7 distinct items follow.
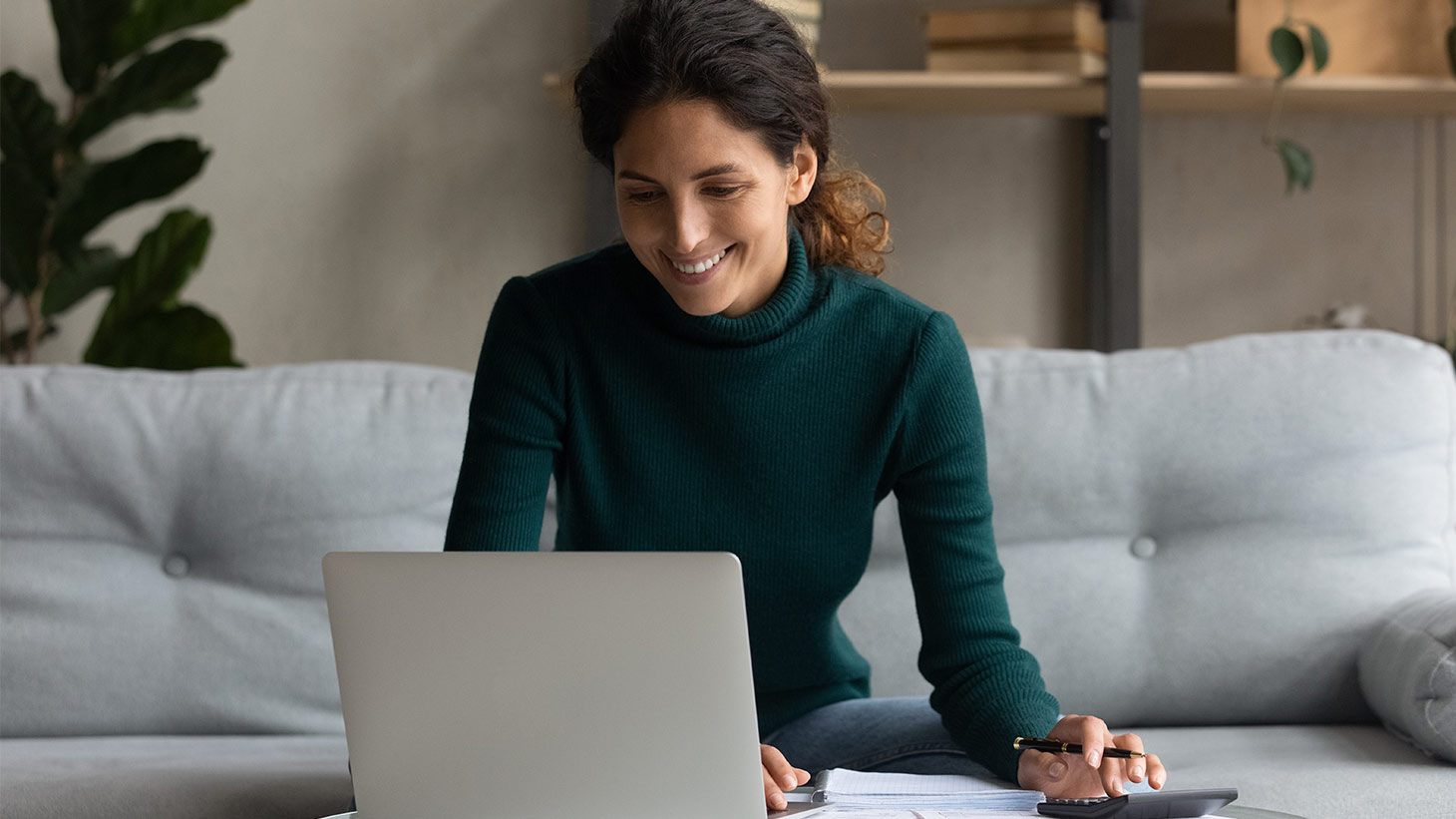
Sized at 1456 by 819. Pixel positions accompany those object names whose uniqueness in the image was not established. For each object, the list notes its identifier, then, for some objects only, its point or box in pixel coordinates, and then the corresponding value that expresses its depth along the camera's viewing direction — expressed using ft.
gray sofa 10.78
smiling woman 9.53
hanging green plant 12.82
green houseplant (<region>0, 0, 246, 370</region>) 12.90
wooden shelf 12.96
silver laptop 8.26
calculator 8.48
